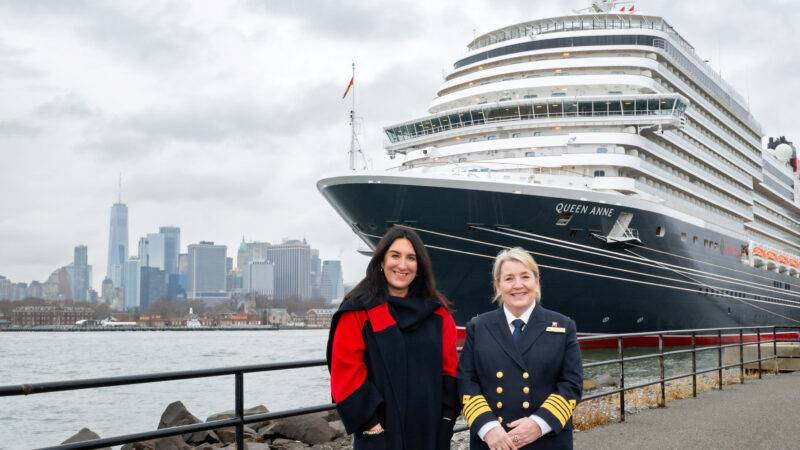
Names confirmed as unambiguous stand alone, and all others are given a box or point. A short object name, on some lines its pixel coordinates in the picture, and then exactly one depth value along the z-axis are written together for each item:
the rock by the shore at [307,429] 11.02
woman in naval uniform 3.48
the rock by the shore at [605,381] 17.67
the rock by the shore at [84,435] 10.98
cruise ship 20.81
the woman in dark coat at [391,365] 3.26
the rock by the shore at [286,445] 10.67
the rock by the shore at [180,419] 11.66
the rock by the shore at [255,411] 12.56
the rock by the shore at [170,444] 10.23
